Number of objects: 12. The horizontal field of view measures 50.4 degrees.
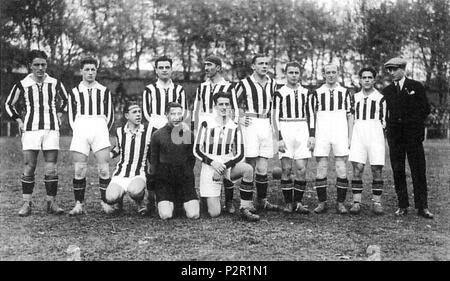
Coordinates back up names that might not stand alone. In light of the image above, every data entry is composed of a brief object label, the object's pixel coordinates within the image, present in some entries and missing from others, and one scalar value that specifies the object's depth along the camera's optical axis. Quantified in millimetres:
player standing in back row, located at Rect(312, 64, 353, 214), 5910
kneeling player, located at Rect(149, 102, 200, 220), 5598
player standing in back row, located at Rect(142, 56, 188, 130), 5930
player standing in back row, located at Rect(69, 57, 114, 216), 5734
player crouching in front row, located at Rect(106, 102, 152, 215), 5848
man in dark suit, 5852
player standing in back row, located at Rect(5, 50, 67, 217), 5754
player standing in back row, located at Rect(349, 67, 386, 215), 5930
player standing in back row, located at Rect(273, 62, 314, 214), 5945
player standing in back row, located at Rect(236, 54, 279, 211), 5973
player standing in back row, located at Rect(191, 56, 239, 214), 6008
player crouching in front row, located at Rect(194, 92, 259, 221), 5703
